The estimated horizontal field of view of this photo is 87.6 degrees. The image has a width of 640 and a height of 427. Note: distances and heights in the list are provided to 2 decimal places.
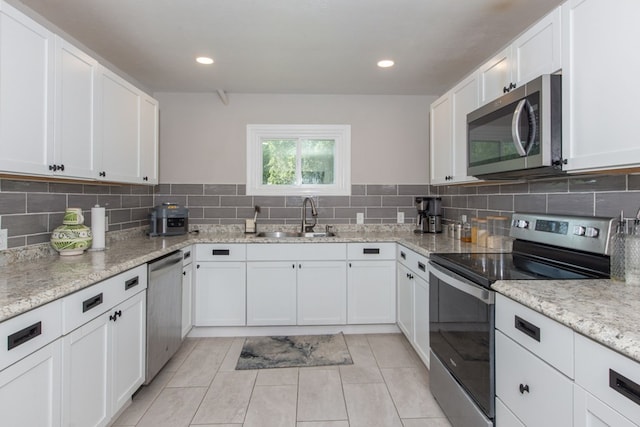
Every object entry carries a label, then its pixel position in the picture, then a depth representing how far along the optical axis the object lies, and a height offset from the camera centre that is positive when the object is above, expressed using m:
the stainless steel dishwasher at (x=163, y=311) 2.15 -0.71
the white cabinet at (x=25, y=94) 1.45 +0.54
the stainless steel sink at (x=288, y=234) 3.43 -0.23
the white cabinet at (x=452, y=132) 2.37 +0.64
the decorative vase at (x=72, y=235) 1.99 -0.15
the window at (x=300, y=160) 3.58 +0.56
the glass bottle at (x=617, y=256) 1.37 -0.18
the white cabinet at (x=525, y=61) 1.52 +0.80
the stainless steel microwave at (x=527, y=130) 1.48 +0.39
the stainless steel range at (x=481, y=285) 1.44 -0.36
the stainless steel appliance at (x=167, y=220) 3.04 -0.08
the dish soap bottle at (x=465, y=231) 2.72 -0.16
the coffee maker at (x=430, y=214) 3.34 -0.02
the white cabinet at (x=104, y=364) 1.41 -0.75
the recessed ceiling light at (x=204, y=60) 2.66 +1.22
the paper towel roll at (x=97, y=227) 2.20 -0.11
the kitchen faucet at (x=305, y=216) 3.52 -0.05
